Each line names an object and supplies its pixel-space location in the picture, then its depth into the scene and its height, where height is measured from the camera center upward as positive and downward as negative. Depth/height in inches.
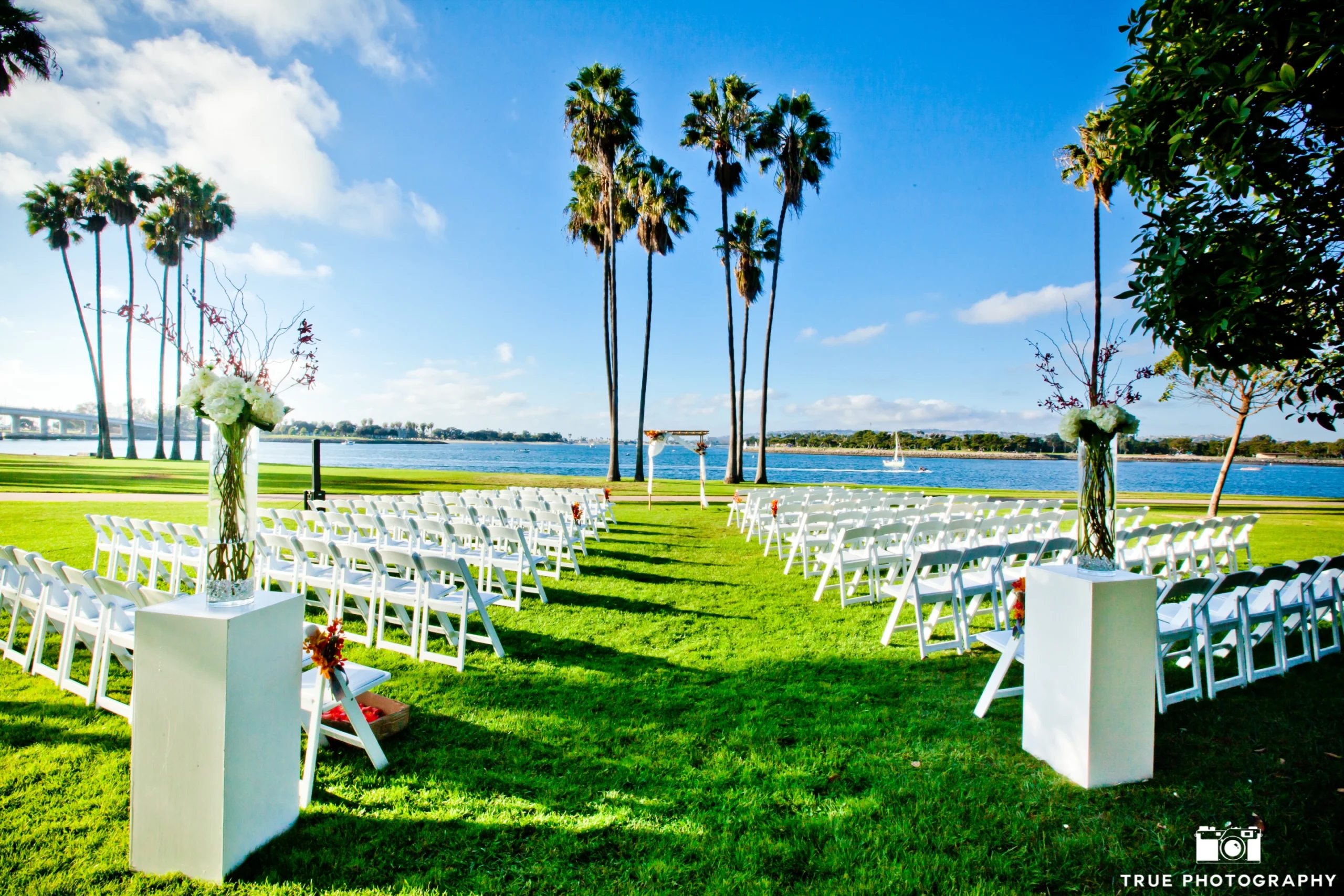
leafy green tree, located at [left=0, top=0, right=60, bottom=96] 544.4 +359.9
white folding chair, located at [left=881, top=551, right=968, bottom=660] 190.4 -49.5
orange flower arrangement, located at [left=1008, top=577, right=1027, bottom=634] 163.6 -45.3
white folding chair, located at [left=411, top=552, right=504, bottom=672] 180.2 -51.7
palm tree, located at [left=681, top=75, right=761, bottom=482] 904.3 +484.4
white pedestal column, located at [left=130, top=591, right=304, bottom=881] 92.3 -47.4
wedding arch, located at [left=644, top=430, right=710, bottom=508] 657.6 +4.1
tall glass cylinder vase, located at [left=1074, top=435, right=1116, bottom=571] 128.1 -12.0
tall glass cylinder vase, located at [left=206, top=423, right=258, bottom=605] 102.1 -13.7
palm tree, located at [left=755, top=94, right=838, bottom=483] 916.6 +461.5
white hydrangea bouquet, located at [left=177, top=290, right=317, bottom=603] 101.7 -4.9
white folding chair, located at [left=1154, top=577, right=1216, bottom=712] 151.2 -49.3
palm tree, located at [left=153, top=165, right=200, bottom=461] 1315.2 +548.7
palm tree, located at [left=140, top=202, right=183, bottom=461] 1330.0 +456.9
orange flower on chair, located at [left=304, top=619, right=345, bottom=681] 114.1 -39.8
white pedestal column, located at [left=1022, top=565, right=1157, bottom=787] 118.0 -46.2
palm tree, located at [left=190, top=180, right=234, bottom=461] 1362.0 +525.3
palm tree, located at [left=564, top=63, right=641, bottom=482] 863.1 +466.5
